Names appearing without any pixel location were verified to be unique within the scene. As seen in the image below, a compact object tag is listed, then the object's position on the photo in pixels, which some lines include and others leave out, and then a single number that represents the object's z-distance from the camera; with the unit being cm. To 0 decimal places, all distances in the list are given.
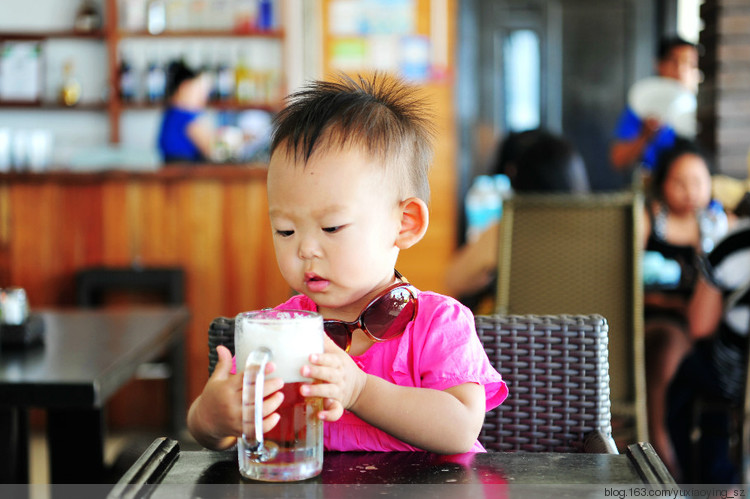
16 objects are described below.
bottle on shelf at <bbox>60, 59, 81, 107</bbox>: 584
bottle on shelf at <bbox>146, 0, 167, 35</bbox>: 579
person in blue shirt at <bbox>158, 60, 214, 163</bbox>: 498
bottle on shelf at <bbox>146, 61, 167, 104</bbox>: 581
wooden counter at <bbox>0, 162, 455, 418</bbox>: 392
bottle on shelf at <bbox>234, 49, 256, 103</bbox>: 588
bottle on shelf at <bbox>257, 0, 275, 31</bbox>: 577
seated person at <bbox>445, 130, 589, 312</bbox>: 254
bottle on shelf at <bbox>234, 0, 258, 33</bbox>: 580
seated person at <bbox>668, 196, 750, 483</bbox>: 248
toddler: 81
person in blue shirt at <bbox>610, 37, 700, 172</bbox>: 416
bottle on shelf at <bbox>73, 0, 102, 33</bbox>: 573
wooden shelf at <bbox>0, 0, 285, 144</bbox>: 571
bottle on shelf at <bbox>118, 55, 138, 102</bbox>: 579
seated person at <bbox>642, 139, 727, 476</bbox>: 262
